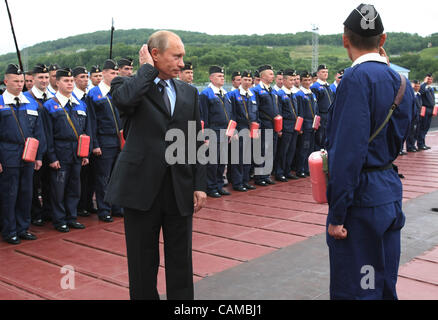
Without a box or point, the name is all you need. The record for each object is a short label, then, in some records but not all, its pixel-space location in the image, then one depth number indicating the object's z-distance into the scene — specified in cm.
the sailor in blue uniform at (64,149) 539
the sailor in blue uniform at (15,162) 495
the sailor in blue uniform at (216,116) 719
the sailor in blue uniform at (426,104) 1241
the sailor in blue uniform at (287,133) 842
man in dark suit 254
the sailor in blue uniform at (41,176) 572
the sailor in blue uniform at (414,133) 1198
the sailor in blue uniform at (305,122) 874
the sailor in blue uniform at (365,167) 220
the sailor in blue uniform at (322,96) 916
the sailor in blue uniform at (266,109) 805
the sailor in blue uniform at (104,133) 582
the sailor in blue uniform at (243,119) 758
